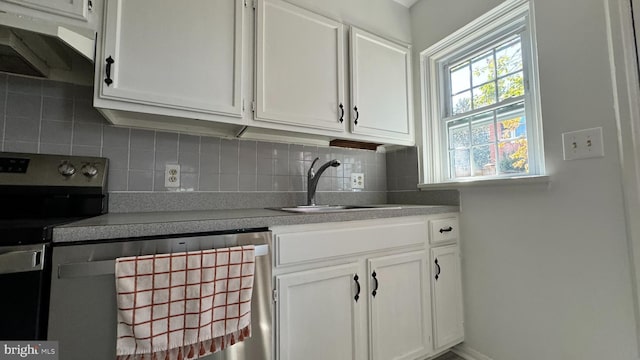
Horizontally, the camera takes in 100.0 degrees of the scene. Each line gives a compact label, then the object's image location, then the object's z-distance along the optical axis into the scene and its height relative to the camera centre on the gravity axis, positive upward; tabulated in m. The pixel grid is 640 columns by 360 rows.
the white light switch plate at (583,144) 1.15 +0.22
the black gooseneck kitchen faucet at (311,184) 1.74 +0.08
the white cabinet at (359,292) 1.12 -0.46
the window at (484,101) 1.50 +0.60
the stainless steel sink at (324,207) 1.68 -0.08
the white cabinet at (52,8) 0.95 +0.70
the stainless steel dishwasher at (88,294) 0.77 -0.28
